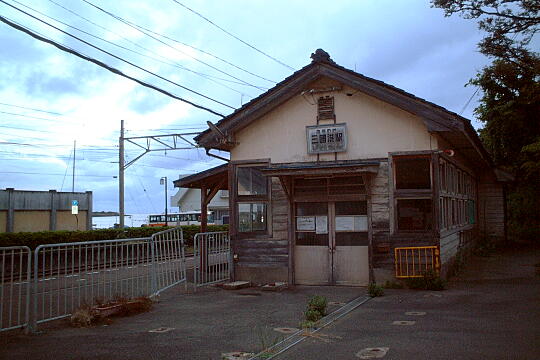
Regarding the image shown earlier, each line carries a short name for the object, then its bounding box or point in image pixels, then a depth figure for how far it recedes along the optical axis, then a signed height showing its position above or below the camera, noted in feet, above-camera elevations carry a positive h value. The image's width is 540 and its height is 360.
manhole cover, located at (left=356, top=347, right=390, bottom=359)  19.57 -5.28
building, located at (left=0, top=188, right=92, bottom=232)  109.70 +3.02
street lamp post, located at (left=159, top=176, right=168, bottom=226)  169.89 +14.07
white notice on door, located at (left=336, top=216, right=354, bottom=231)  39.55 -0.23
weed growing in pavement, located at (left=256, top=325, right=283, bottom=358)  20.42 -5.33
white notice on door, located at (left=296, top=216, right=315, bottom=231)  40.83 -0.20
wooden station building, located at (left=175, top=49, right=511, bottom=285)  37.35 +3.36
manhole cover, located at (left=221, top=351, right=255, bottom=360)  19.89 -5.38
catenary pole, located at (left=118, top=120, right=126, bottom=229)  92.99 +8.13
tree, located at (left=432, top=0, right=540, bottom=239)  41.47 +14.69
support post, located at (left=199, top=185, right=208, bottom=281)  41.86 -2.88
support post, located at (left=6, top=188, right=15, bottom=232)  109.50 +3.03
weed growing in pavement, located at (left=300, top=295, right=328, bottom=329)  25.87 -4.91
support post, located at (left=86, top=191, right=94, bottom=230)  125.18 +2.99
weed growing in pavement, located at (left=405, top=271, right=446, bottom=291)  36.04 -4.53
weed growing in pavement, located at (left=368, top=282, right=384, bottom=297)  34.27 -4.83
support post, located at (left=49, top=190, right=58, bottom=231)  119.96 +2.95
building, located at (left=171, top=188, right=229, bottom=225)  223.30 +9.97
